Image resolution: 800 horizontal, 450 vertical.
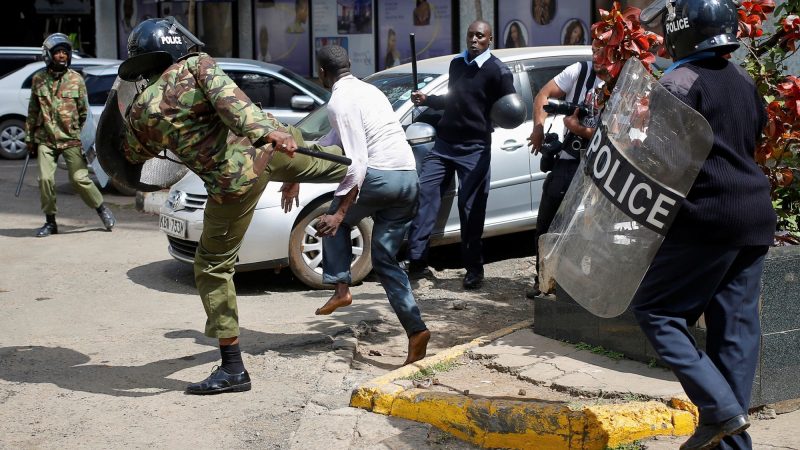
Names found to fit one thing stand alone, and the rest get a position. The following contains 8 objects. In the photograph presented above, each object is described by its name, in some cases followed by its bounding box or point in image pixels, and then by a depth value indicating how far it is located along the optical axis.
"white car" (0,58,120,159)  16.97
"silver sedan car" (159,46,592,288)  7.99
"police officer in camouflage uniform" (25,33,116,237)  10.68
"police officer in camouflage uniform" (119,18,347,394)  5.25
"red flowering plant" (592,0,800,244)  5.06
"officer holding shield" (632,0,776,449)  3.83
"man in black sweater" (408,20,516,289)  8.02
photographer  7.08
